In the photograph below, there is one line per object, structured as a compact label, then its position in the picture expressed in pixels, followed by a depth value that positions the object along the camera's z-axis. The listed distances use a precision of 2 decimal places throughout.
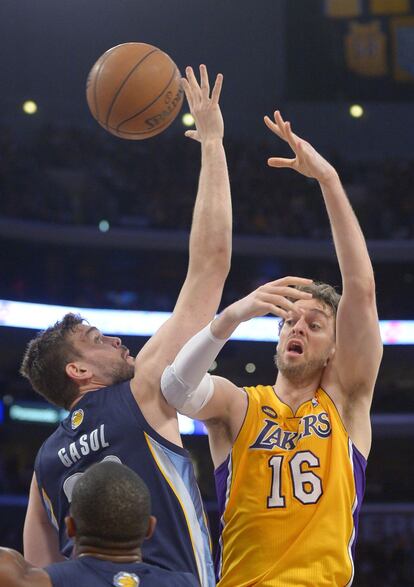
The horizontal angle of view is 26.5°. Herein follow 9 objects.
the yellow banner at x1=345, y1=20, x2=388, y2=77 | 21.03
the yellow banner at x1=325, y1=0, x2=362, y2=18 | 21.02
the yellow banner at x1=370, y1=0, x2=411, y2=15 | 20.47
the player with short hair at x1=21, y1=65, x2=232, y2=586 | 3.30
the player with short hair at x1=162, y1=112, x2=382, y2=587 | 3.70
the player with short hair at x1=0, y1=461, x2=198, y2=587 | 2.50
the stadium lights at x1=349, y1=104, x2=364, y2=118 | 23.95
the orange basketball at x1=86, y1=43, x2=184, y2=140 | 4.80
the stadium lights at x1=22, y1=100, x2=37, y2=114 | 23.16
